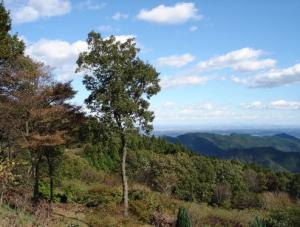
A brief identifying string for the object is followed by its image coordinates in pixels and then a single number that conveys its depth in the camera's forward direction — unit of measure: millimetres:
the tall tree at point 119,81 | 25828
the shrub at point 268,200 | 46406
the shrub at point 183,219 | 20094
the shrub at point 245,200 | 57156
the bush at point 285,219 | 23808
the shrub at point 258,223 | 20172
